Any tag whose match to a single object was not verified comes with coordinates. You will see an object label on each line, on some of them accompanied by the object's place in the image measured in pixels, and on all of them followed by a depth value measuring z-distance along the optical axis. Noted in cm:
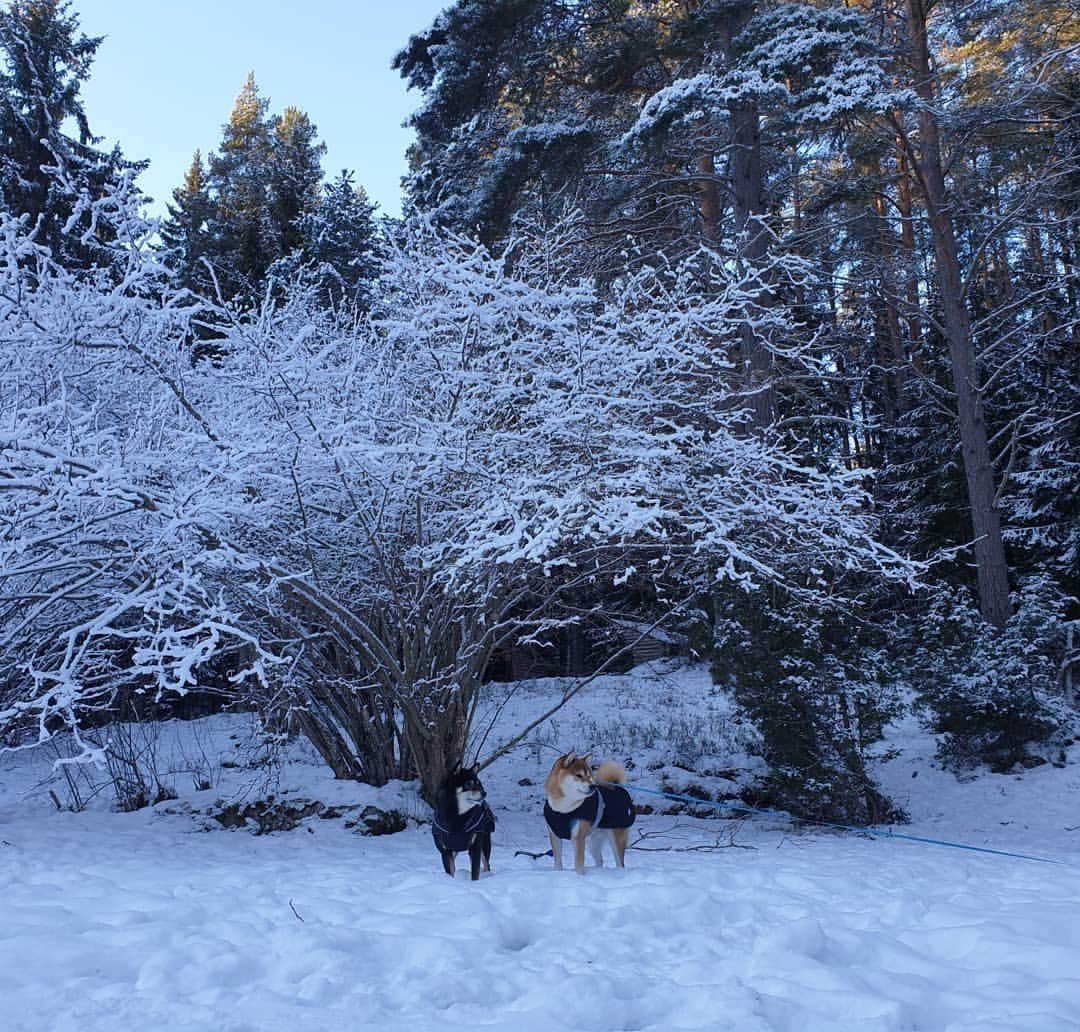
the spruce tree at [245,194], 2105
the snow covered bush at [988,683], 962
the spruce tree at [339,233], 1872
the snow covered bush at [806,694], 761
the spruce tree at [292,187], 2169
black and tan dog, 456
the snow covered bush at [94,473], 498
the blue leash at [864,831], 600
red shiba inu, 453
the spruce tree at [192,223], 1938
